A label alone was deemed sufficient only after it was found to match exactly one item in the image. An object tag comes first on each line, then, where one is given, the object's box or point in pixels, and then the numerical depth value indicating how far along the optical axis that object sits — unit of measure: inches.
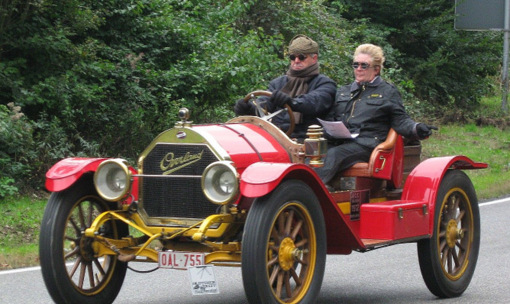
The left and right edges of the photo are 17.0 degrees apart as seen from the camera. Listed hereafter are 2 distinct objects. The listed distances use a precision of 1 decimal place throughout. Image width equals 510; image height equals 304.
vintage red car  402.4
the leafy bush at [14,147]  816.8
